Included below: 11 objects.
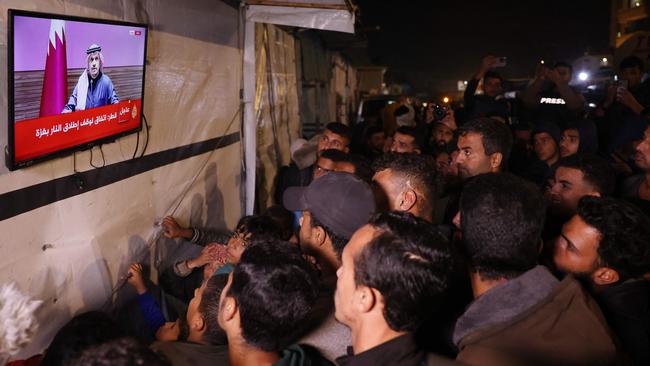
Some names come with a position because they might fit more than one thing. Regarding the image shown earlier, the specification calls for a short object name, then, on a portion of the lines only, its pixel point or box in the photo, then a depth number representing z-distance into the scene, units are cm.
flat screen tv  205
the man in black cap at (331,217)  234
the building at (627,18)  2019
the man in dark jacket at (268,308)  179
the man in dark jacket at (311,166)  500
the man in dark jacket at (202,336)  193
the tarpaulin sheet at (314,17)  454
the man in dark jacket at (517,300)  169
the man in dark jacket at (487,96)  609
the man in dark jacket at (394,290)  151
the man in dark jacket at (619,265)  221
